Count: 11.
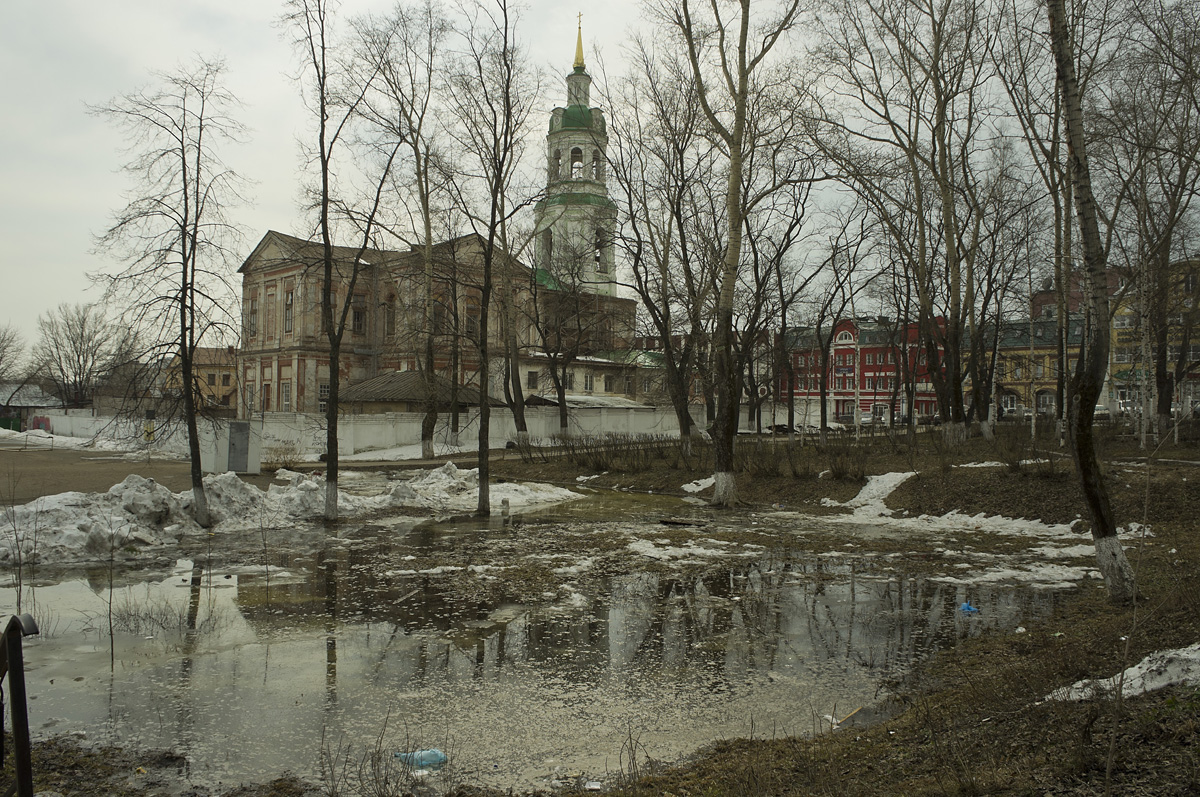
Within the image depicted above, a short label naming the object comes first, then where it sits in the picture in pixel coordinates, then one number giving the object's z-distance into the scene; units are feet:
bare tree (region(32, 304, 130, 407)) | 250.16
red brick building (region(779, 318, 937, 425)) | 217.56
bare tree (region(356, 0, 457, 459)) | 91.00
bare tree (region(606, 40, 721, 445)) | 74.43
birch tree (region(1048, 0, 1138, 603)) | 24.50
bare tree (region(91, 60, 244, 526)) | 44.47
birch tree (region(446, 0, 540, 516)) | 53.78
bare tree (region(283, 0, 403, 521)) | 50.34
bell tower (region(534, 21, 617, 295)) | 116.78
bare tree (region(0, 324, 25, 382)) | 270.87
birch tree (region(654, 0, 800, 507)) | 56.29
